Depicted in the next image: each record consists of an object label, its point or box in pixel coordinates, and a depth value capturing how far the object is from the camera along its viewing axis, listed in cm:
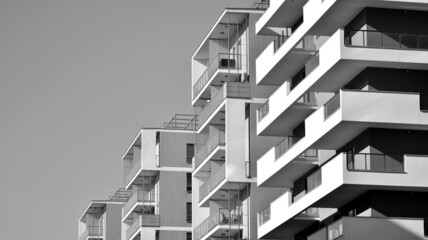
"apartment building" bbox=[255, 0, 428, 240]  6550
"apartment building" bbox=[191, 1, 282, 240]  9275
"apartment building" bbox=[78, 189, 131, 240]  14112
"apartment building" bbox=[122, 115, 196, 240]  11956
